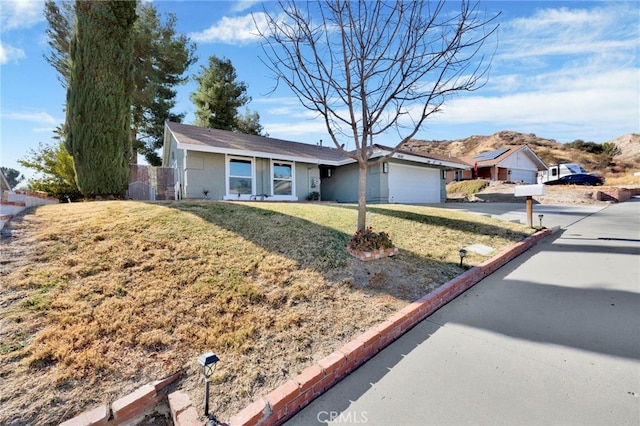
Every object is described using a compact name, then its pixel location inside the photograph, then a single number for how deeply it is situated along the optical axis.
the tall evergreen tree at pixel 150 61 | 13.92
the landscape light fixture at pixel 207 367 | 1.94
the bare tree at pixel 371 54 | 5.19
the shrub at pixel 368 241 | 4.89
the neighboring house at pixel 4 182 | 12.73
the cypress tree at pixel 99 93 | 9.29
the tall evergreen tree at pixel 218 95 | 22.11
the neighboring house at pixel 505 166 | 26.89
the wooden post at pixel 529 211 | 7.77
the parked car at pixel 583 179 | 23.13
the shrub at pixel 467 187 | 21.48
